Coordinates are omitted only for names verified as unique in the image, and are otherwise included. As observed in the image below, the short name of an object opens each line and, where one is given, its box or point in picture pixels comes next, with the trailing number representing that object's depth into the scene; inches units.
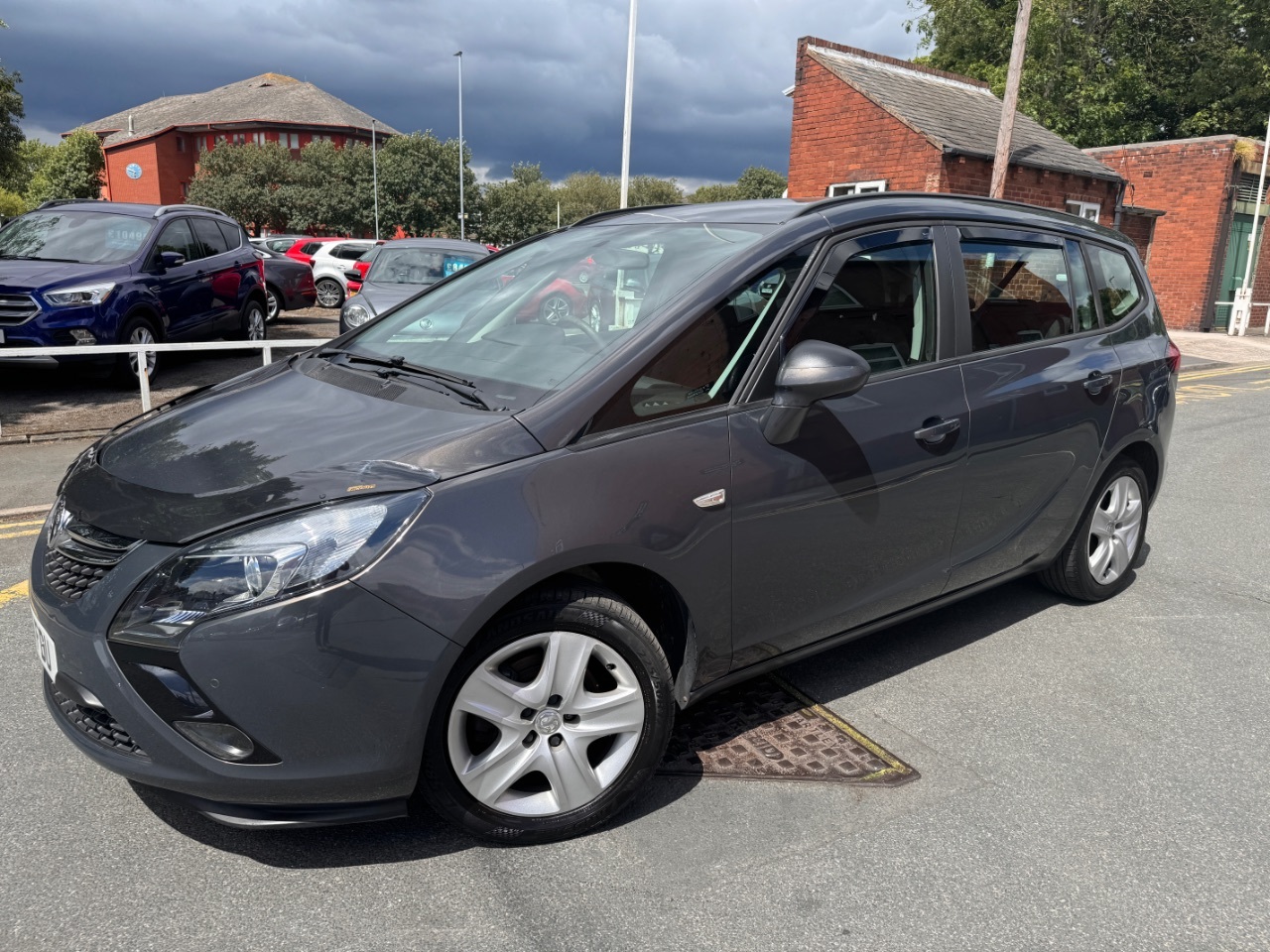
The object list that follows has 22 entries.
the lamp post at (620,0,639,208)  514.9
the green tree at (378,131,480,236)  2364.7
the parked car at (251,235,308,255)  949.8
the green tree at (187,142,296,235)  2346.2
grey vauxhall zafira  89.5
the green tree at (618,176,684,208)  4007.6
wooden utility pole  641.0
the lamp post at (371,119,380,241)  2273.6
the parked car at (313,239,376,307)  823.1
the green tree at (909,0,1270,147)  1357.0
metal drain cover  120.3
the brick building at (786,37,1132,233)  730.2
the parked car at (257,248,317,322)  574.6
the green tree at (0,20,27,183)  1011.3
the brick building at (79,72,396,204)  2731.3
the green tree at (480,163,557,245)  2576.3
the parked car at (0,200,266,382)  342.3
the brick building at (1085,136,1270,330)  957.8
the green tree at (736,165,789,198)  4205.2
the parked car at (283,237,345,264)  841.5
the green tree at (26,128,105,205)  2701.8
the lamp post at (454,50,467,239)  2201.5
